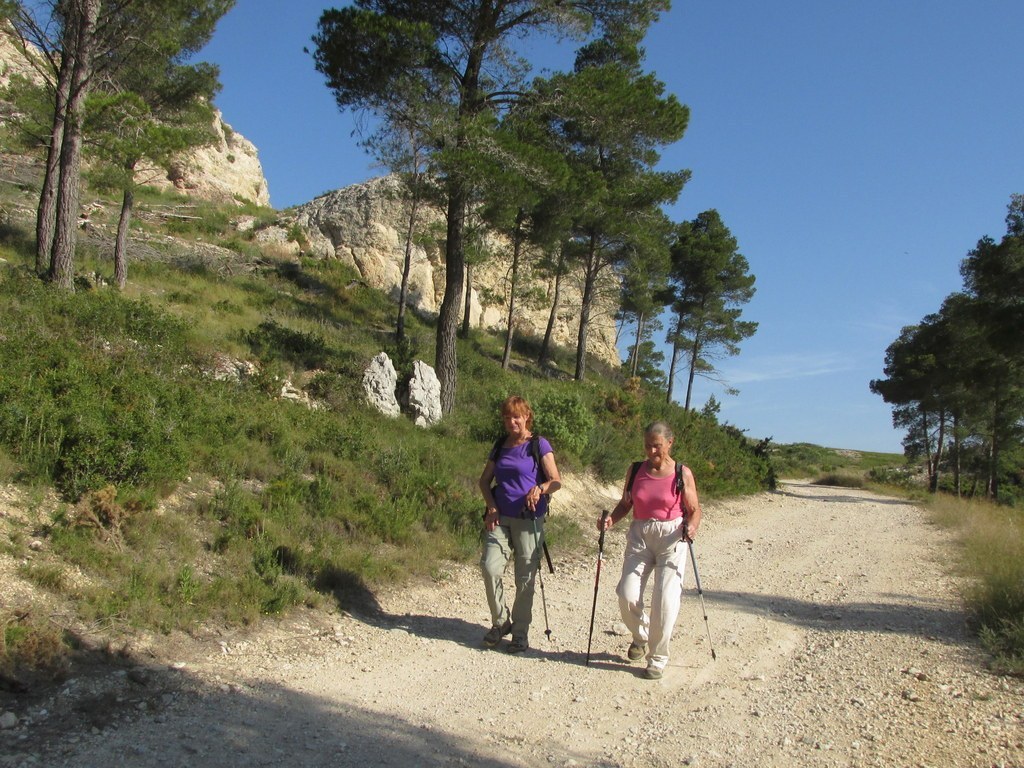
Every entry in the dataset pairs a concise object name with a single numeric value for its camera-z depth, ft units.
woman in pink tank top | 16.76
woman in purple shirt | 18.52
